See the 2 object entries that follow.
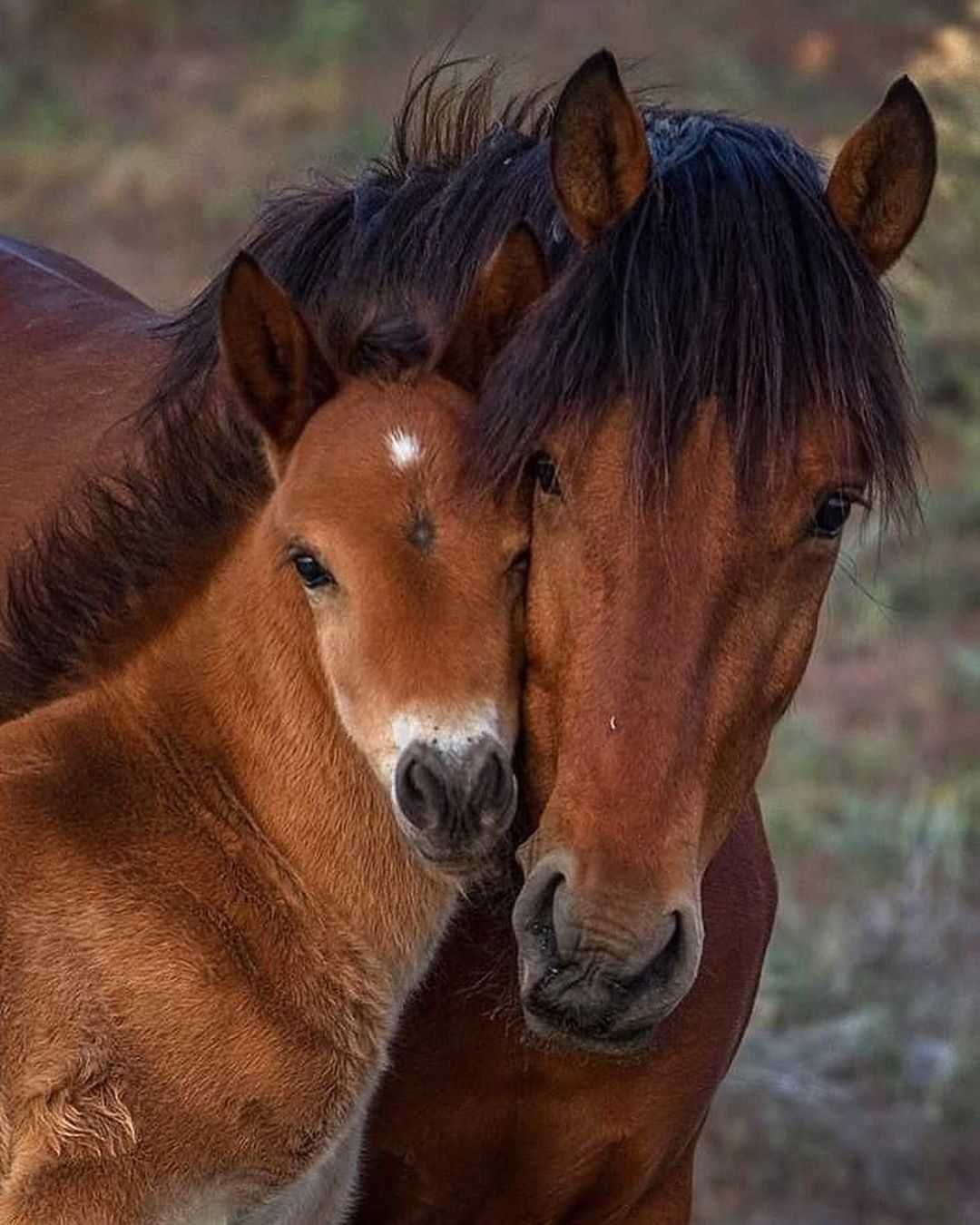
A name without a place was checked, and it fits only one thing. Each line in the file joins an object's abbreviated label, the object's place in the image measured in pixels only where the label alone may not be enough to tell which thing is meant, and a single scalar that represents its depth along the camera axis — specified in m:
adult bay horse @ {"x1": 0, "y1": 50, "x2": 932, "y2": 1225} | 6.06
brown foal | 6.05
